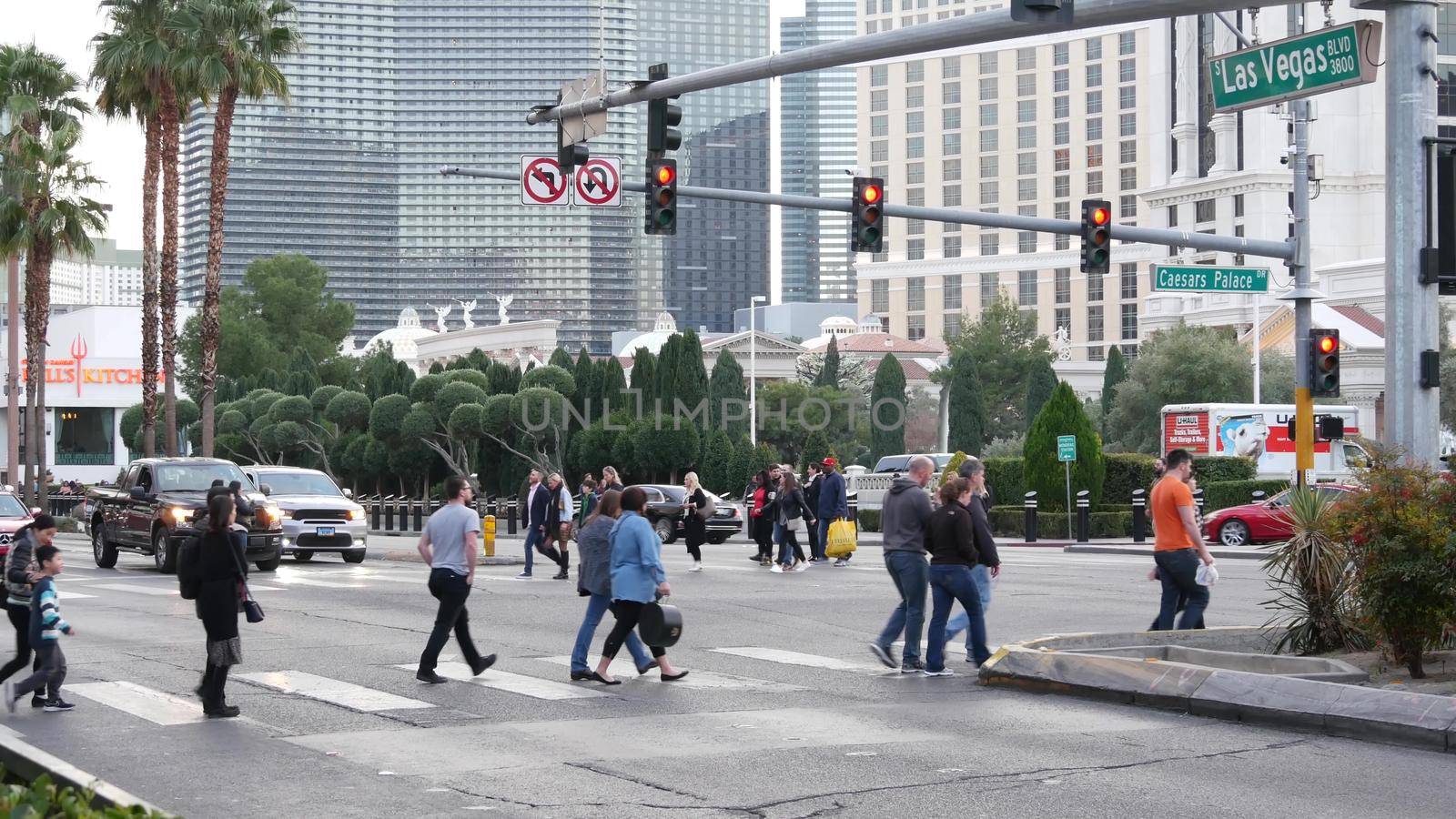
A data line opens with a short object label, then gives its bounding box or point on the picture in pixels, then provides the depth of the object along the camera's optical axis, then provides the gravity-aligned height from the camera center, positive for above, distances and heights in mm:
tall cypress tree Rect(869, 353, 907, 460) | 85062 +2103
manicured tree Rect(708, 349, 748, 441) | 75625 +2269
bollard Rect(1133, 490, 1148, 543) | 37125 -1429
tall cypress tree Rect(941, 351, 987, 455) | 85125 +2064
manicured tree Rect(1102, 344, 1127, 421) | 89900 +4111
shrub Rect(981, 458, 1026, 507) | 45812 -855
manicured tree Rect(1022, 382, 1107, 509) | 42750 -64
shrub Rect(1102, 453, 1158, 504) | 44219 -711
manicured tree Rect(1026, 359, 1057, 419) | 84625 +3101
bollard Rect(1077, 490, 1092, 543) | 38312 -1512
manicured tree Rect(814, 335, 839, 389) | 103125 +4644
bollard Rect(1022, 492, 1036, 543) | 39812 -1664
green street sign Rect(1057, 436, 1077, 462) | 40656 +26
